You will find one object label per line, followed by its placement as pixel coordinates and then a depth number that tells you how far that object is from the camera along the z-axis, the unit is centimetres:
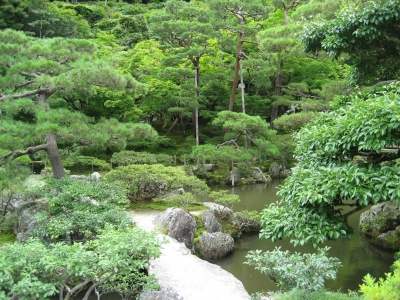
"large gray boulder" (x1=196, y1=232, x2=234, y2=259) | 816
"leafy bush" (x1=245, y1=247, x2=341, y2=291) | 454
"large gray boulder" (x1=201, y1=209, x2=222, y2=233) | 895
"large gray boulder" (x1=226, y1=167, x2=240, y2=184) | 1541
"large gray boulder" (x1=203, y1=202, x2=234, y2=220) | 980
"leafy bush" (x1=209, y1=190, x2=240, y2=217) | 960
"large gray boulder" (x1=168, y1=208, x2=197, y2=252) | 796
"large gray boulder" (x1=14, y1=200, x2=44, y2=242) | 761
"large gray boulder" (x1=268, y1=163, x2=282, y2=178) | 1670
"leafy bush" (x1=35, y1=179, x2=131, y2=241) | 694
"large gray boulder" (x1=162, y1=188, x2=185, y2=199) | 1056
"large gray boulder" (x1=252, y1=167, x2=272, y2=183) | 1588
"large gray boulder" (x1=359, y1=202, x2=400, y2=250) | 855
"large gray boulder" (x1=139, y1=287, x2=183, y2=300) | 489
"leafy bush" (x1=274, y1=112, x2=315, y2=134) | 1293
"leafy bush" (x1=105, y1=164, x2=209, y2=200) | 997
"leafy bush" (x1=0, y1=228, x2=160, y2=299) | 399
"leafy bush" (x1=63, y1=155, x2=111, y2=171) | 1434
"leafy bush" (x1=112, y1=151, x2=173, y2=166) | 1345
